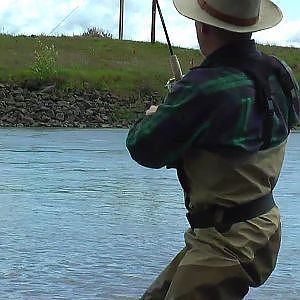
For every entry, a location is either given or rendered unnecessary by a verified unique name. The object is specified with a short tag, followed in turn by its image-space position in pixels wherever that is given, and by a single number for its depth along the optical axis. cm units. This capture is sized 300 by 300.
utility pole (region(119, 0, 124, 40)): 6292
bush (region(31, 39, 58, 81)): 3862
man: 340
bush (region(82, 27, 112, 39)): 6062
